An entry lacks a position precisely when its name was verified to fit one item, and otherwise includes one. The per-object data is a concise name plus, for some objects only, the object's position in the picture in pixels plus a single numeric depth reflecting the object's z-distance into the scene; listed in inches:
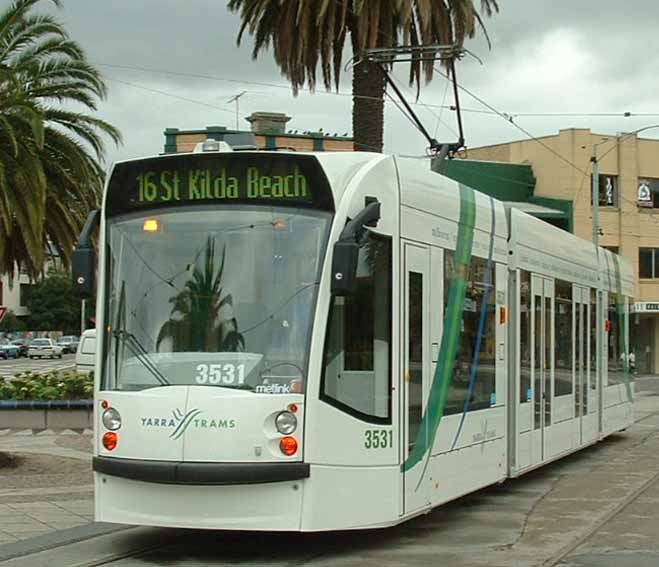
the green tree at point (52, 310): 3973.9
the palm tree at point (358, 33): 791.1
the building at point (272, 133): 1873.8
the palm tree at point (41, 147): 619.8
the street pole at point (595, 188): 1770.3
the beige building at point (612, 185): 2231.8
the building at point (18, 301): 3924.7
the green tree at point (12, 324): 3654.0
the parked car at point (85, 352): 1280.8
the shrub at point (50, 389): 912.3
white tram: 362.0
